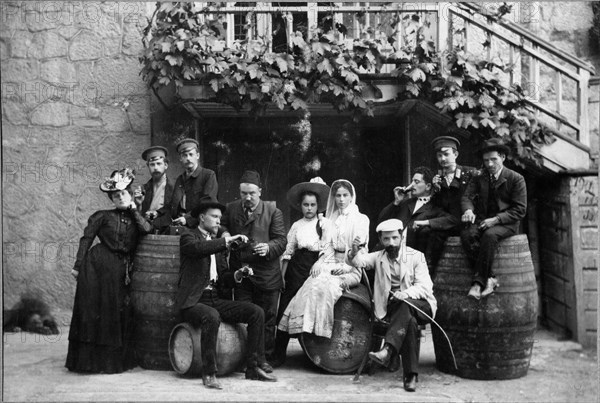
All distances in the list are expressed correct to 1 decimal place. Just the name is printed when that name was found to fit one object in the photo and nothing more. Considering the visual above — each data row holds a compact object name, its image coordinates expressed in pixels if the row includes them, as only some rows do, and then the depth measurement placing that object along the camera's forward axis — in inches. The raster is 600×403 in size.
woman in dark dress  244.8
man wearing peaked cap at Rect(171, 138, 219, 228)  261.7
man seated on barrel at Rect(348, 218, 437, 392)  232.4
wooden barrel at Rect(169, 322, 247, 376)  236.2
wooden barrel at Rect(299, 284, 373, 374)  244.5
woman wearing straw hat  256.2
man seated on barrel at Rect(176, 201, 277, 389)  232.3
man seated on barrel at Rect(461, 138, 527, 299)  241.4
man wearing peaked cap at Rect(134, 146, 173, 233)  262.2
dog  261.3
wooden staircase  278.8
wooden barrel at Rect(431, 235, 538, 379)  241.8
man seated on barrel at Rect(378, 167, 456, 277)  253.6
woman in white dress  245.0
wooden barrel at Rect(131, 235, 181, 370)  248.4
